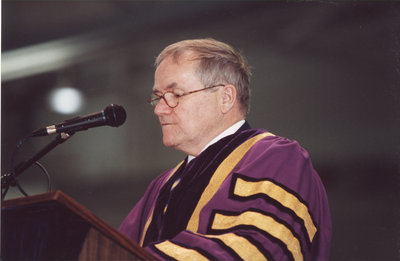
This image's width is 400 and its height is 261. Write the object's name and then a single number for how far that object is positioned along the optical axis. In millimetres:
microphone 3377
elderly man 3291
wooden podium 3083
